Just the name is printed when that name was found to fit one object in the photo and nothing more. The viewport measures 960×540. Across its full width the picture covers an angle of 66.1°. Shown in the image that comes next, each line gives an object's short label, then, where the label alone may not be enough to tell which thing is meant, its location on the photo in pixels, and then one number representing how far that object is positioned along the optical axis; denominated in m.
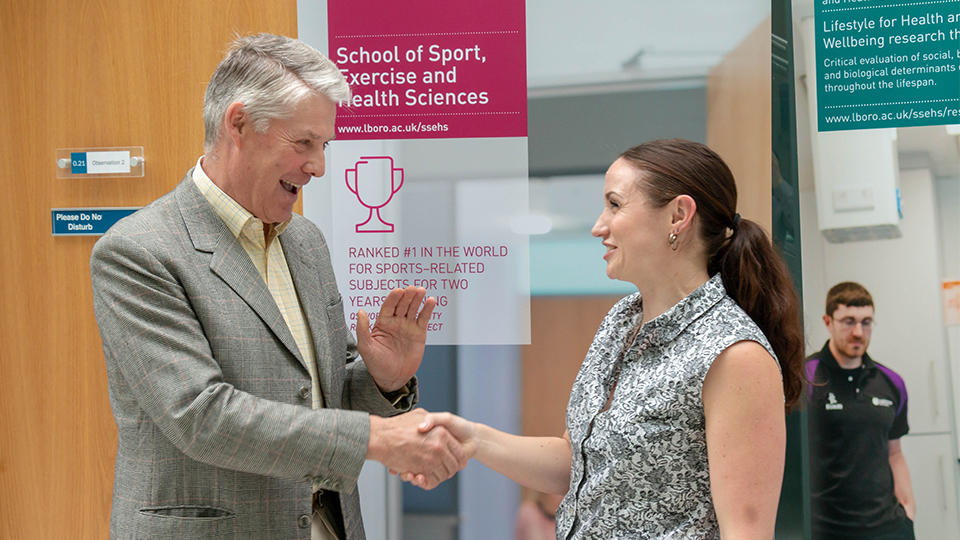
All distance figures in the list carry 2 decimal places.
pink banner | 2.55
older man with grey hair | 1.46
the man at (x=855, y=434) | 2.44
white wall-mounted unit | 2.43
